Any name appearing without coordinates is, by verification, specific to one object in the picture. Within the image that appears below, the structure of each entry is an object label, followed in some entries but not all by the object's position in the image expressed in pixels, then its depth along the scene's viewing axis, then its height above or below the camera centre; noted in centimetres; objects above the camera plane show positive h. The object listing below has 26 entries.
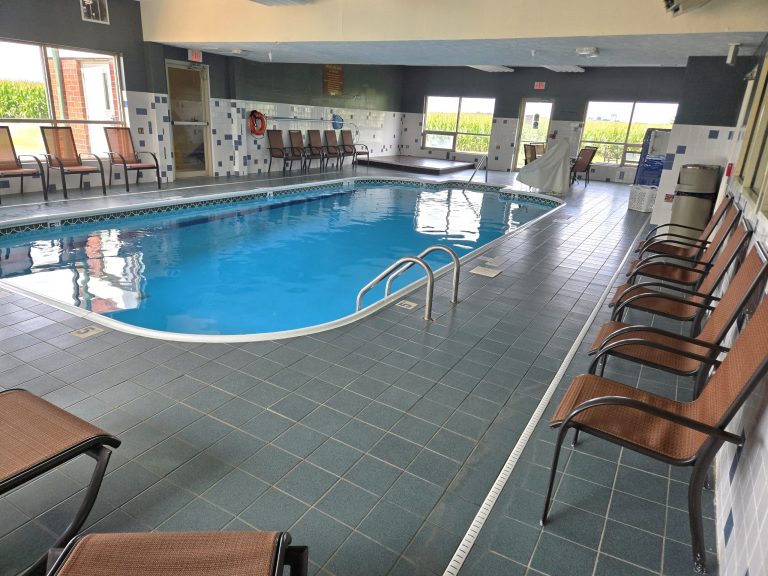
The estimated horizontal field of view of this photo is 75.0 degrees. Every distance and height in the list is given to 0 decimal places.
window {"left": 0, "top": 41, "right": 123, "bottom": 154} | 675 +10
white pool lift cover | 975 -78
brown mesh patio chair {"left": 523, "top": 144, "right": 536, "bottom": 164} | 1196 -50
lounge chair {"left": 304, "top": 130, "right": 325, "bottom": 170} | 1145 -70
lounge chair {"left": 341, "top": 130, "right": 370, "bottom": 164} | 1247 -63
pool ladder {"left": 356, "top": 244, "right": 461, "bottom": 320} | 346 -110
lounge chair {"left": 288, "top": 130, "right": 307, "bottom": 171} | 1112 -62
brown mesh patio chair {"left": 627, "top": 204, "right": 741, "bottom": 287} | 337 -86
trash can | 593 -62
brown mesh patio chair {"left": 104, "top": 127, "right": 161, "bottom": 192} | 777 -72
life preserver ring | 1020 -20
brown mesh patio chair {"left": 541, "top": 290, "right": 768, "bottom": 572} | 148 -95
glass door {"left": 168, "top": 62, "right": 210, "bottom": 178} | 898 -16
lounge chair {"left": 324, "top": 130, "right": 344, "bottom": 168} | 1199 -73
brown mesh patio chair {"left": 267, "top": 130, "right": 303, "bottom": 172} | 1062 -71
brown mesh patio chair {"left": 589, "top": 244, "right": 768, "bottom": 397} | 200 -81
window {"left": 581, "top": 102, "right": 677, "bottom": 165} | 1234 +24
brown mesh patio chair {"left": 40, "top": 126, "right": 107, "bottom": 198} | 694 -73
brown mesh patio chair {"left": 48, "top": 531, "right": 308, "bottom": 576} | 108 -95
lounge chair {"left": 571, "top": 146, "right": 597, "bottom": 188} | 1177 -66
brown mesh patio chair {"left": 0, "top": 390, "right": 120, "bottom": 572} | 145 -101
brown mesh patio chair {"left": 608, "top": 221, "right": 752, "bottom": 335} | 269 -84
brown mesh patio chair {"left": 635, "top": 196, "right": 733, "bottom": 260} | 404 -84
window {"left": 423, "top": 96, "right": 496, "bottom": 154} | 1472 +5
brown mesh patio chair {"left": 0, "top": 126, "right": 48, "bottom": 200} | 638 -77
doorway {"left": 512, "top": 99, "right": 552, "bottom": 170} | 1355 +17
